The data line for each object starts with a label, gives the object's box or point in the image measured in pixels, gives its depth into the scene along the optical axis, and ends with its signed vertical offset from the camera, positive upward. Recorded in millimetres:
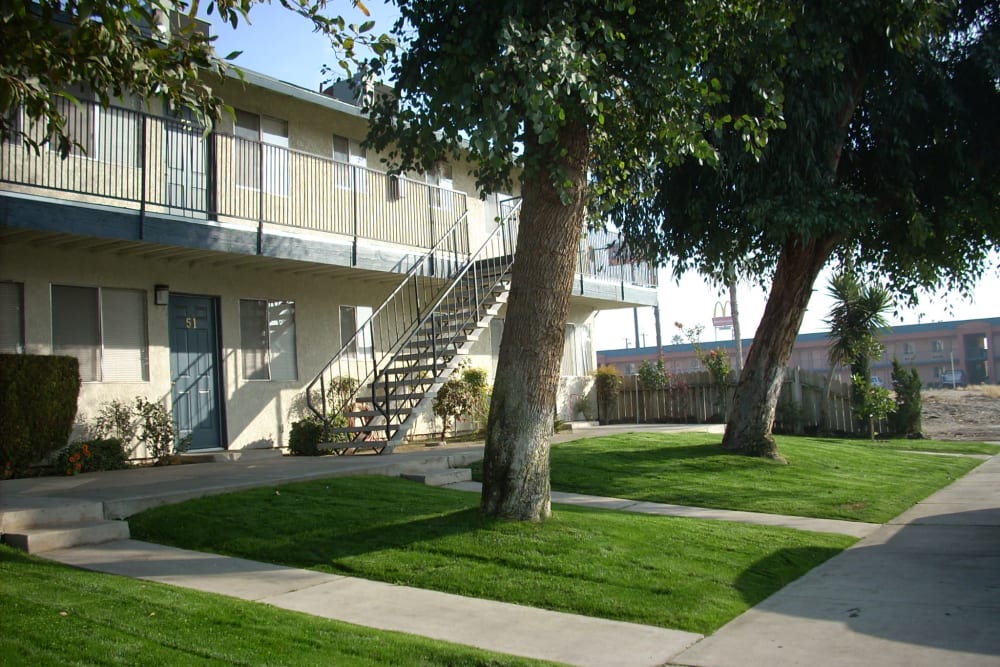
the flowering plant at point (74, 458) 11523 -609
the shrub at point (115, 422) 12539 -155
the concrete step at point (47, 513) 7379 -879
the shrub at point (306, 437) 14125 -520
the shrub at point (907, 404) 21391 -479
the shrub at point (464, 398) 16891 +37
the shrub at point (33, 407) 11109 +90
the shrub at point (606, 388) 23484 +187
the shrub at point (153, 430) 12930 -291
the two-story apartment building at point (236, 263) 12055 +2387
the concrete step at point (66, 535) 7051 -1031
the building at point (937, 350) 66000 +2855
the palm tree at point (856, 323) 21656 +1638
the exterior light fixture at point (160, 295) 13539 +1796
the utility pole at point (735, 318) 35681 +3106
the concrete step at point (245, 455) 13492 -764
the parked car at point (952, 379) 62891 +364
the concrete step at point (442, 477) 10844 -963
